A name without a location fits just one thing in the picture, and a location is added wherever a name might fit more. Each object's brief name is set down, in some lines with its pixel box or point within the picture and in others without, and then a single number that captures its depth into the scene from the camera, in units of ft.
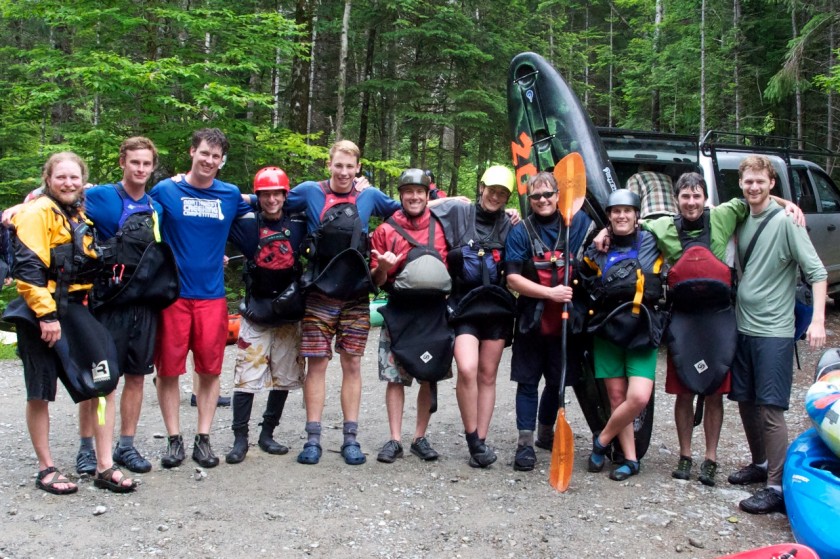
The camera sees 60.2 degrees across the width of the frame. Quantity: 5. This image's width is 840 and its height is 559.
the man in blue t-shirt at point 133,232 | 14.15
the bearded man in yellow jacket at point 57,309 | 12.75
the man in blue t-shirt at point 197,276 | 14.93
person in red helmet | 15.44
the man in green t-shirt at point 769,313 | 13.83
